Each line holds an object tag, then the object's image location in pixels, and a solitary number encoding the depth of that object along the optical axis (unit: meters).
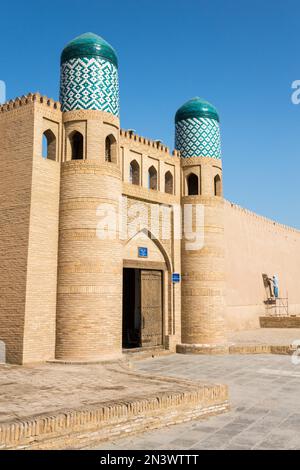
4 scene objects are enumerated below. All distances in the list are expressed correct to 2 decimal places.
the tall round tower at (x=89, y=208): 10.21
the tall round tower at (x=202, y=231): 13.65
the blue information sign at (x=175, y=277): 13.77
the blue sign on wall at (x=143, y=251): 12.78
